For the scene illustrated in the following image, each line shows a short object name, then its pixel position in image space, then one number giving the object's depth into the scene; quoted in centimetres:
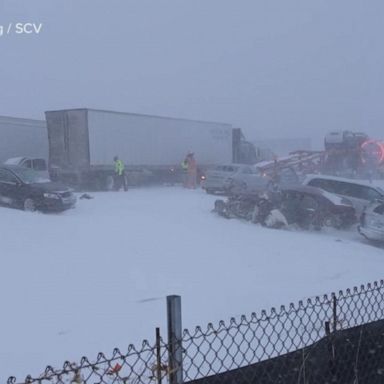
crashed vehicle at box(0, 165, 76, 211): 1692
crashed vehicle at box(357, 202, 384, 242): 1404
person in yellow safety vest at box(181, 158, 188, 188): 2830
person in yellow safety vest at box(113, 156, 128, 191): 2488
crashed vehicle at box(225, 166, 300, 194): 2373
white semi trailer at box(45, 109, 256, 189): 2439
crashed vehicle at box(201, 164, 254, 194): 2450
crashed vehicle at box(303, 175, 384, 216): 1717
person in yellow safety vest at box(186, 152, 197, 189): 2795
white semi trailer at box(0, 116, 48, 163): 2511
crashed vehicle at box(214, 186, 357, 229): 1614
